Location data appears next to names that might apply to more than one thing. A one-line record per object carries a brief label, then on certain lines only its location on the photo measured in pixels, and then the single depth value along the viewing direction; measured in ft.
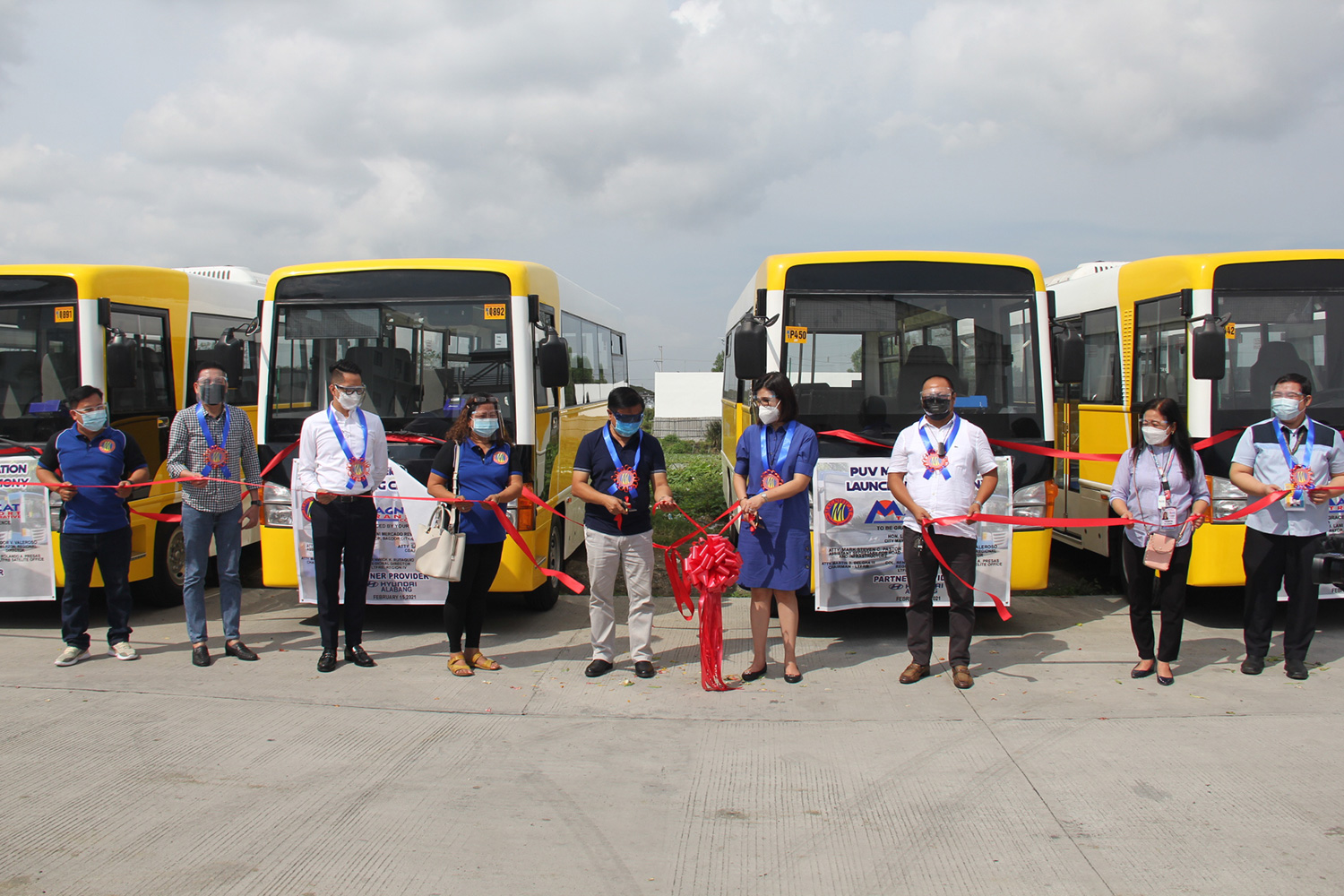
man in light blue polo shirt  19.49
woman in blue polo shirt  19.76
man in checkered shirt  20.79
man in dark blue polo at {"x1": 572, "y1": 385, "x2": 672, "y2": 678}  19.35
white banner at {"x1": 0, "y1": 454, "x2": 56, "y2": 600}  23.06
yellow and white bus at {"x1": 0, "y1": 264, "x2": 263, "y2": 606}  23.21
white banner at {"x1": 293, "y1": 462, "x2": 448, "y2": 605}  22.62
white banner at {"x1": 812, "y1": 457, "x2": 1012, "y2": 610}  22.18
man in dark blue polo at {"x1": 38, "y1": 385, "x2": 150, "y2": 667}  20.90
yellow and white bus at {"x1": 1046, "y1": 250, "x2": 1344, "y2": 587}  22.80
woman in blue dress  19.11
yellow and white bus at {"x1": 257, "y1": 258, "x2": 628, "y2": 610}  23.06
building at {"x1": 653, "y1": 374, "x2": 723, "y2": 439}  86.48
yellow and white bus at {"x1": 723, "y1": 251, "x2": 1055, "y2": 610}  22.27
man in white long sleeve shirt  19.98
